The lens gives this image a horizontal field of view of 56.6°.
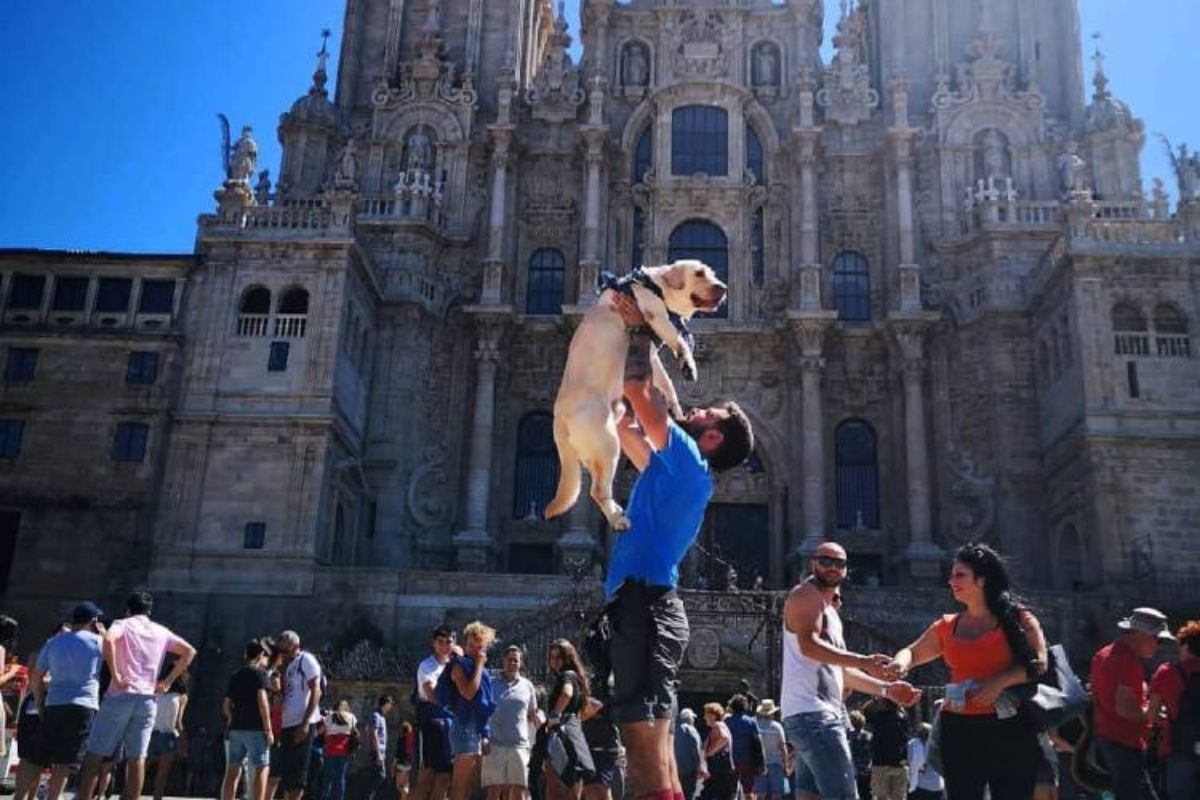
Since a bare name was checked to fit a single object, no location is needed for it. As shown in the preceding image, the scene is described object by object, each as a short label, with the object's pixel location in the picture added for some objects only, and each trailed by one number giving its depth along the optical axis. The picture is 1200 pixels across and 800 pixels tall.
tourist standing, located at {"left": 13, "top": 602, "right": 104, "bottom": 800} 8.57
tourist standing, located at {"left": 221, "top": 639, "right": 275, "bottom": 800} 9.91
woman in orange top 5.85
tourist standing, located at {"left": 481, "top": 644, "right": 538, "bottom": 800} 9.62
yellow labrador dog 5.60
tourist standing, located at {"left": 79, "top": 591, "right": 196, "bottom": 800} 8.78
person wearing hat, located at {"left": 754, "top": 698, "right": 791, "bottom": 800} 13.26
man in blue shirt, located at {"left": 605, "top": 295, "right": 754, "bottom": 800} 5.22
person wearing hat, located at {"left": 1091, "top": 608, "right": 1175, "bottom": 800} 7.70
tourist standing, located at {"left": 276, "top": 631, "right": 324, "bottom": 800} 10.27
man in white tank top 6.08
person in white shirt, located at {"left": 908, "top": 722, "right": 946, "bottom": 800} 13.30
